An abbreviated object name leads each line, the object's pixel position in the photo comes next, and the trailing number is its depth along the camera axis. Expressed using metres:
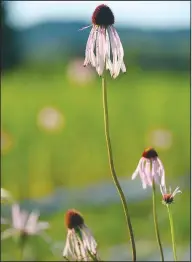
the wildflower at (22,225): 2.46
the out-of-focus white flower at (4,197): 2.21
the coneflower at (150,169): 2.10
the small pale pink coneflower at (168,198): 2.07
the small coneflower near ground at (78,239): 2.10
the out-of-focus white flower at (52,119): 5.54
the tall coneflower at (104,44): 2.00
